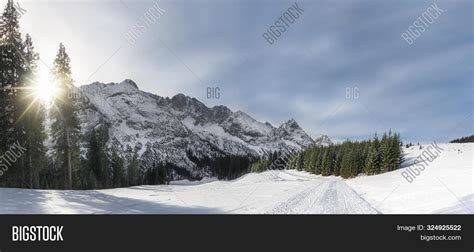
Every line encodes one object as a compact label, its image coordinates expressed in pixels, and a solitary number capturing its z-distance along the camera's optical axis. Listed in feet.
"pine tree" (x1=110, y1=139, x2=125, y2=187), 176.44
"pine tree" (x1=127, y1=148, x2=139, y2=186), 202.29
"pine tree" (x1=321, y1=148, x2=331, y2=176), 227.20
